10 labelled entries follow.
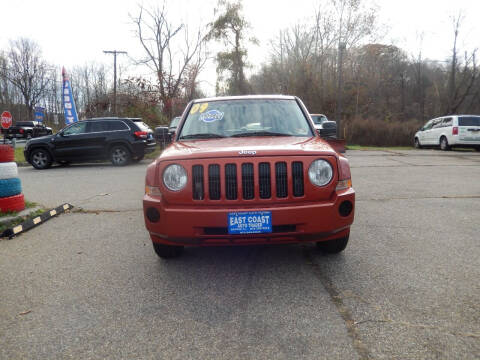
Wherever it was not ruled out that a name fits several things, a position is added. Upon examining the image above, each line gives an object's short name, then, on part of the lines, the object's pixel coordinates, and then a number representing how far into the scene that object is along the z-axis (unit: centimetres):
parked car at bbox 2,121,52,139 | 3550
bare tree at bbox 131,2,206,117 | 2617
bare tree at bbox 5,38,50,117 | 5009
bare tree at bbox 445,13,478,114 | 3145
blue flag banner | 2345
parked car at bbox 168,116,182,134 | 1729
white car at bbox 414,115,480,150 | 1681
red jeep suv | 298
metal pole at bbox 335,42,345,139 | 2161
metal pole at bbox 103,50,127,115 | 2617
